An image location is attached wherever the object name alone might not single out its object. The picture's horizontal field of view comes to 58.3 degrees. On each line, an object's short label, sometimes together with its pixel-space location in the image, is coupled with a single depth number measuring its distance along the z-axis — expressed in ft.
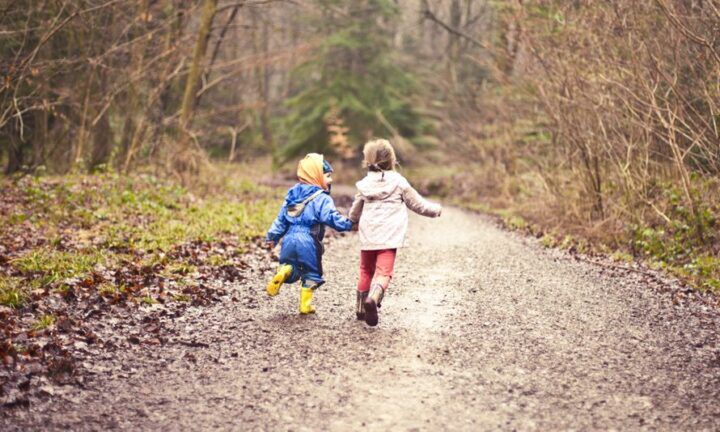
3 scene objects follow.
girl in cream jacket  20.68
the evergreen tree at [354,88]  89.20
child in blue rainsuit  21.12
